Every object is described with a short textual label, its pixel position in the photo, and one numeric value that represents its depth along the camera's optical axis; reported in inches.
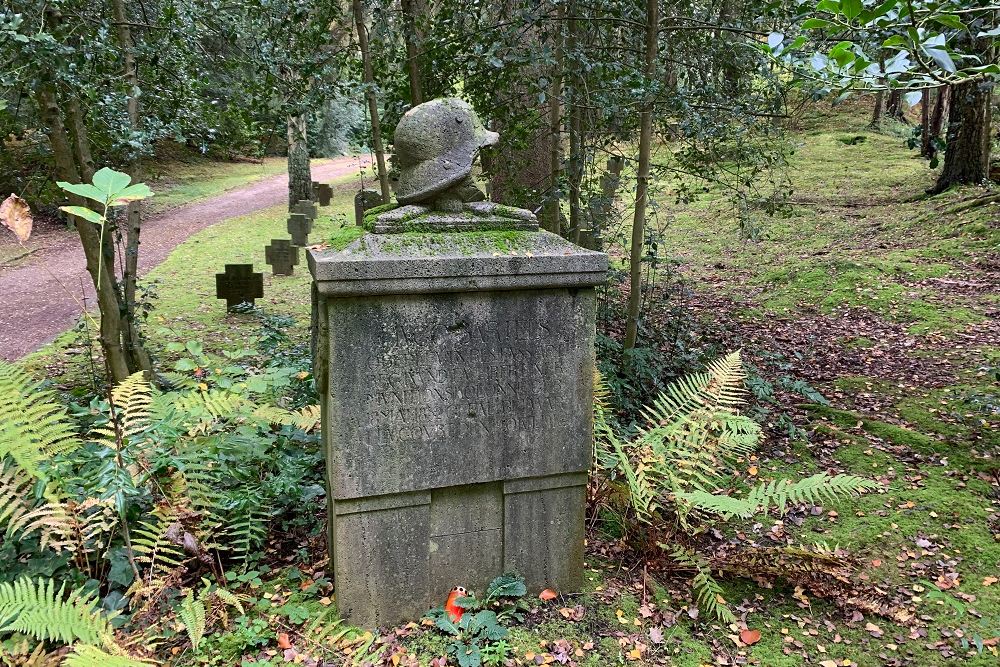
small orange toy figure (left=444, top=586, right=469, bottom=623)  143.4
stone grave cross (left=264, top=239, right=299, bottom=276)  498.0
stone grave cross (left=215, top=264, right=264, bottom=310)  396.8
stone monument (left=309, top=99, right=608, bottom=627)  128.5
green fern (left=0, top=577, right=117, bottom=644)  112.7
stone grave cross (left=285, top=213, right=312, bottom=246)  587.8
